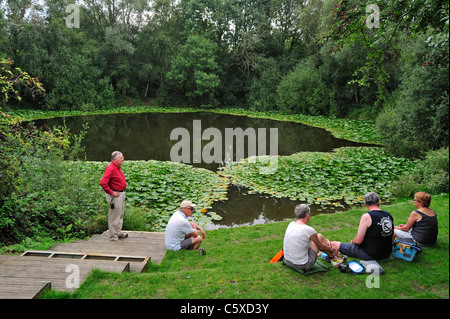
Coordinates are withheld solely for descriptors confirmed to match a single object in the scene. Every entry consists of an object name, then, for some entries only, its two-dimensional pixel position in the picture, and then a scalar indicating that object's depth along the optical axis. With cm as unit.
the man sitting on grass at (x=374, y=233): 400
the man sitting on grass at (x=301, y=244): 379
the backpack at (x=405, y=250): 407
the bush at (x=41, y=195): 536
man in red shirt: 533
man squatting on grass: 489
